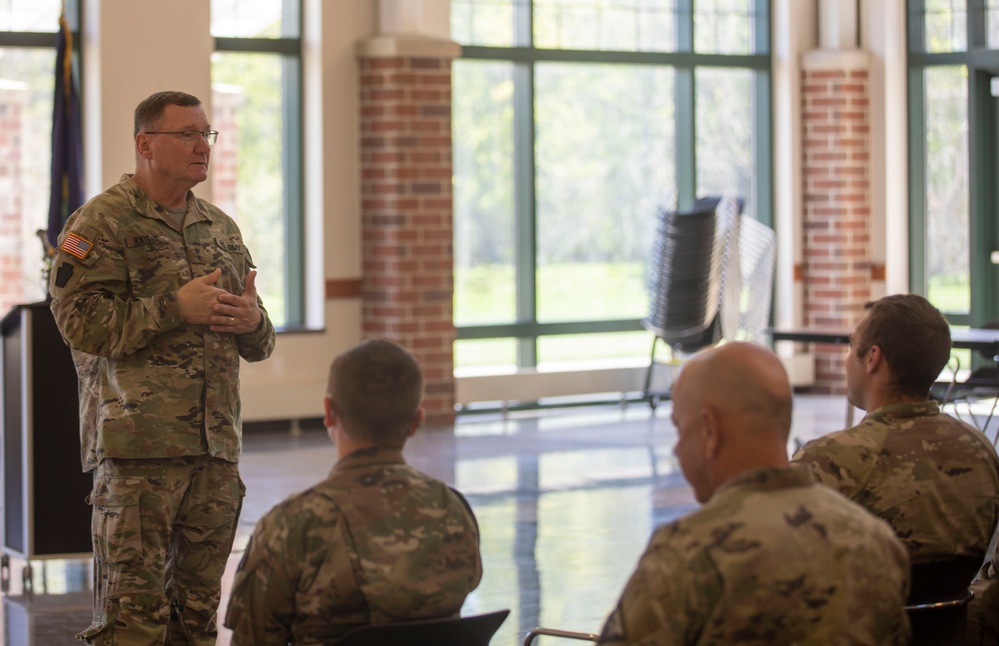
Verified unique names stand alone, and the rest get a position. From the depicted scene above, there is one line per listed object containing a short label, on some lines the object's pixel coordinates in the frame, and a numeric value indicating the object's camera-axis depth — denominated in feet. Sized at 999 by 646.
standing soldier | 22.05
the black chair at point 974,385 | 47.41
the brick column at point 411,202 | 61.06
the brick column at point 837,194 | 71.97
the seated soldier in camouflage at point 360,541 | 14.68
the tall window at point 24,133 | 56.29
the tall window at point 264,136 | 61.21
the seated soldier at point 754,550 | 12.18
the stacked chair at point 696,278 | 64.06
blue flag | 48.52
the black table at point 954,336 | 42.43
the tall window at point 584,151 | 67.30
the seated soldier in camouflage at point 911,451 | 17.94
